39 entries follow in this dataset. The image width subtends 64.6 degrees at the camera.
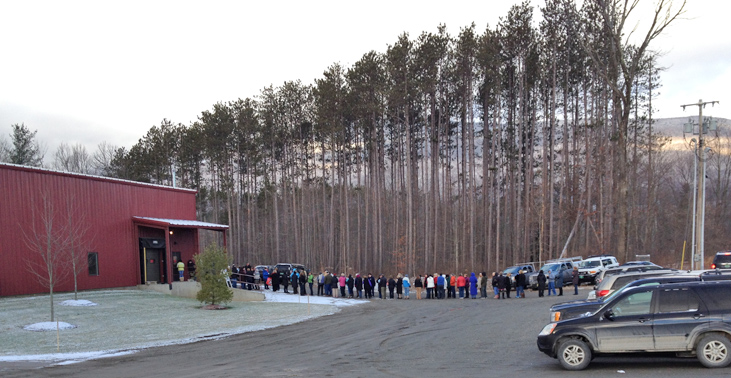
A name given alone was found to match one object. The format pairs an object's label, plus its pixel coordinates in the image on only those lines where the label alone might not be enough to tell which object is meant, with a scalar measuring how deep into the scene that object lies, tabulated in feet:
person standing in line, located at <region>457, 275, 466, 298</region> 106.01
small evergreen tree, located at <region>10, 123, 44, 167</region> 229.45
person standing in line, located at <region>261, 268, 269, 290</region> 129.59
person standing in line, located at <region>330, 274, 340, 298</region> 113.80
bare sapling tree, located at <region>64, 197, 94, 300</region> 94.53
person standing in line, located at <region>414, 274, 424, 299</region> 109.81
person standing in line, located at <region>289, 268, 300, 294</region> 111.75
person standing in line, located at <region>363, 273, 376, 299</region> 111.86
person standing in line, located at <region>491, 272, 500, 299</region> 99.18
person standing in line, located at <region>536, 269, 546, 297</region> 99.30
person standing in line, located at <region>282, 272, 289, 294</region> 117.80
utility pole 106.44
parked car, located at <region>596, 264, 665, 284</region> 67.45
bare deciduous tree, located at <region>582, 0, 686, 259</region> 96.12
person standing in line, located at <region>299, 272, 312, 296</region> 113.91
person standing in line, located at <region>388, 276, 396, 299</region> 109.91
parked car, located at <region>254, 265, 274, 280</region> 143.84
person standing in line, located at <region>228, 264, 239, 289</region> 115.73
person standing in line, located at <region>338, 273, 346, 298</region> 113.70
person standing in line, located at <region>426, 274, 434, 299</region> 108.37
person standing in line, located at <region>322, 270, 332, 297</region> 114.73
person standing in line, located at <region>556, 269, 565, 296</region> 97.45
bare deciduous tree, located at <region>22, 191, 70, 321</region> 88.97
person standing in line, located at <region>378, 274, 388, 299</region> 110.22
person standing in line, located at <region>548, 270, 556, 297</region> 99.71
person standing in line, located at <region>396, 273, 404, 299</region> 110.63
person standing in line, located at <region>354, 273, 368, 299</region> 112.47
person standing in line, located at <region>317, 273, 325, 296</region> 117.39
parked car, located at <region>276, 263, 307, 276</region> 139.33
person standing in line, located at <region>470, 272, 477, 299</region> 104.88
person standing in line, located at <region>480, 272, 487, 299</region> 104.93
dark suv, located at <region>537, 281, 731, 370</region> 32.37
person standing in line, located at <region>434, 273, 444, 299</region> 107.55
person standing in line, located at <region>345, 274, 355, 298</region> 113.60
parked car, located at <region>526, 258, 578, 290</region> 111.65
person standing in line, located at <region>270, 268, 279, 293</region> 118.73
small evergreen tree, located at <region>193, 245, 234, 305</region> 83.87
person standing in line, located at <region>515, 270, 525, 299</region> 100.68
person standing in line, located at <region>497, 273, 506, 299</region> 98.48
